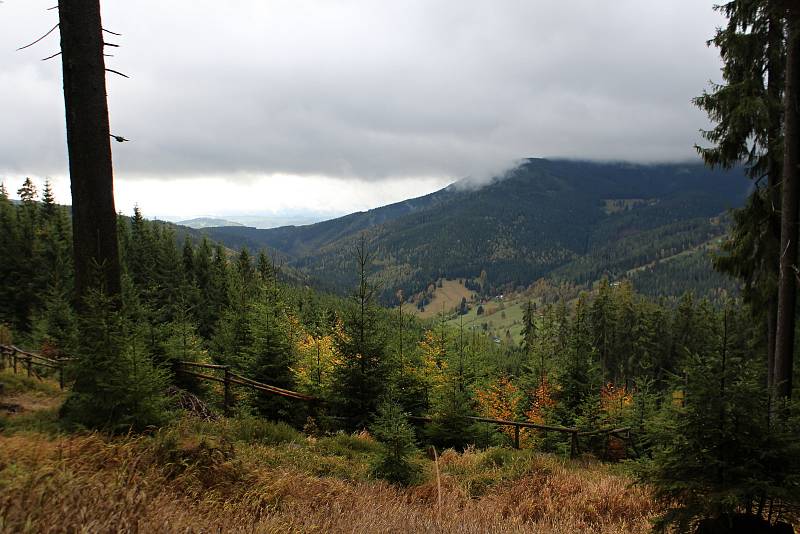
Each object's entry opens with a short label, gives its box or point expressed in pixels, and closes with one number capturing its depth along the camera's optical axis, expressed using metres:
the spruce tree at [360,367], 11.76
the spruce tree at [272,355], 13.50
